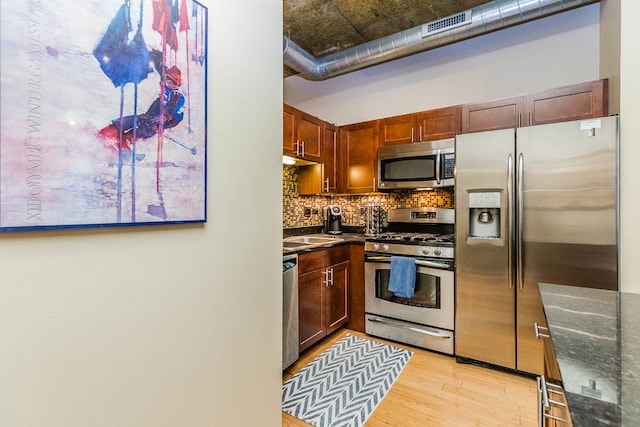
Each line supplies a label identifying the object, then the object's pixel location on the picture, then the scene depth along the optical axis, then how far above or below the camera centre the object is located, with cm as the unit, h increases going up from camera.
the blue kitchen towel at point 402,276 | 268 -56
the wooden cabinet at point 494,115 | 256 +86
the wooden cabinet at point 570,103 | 231 +87
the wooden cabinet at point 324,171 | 338 +48
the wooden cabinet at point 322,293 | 255 -72
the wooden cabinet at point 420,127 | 286 +86
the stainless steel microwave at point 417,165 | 278 +47
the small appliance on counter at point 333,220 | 374 -8
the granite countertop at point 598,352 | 54 -34
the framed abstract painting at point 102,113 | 76 +30
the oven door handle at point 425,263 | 259 -43
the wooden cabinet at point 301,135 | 280 +78
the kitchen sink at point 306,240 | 296 -27
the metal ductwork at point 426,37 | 241 +162
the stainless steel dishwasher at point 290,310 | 228 -74
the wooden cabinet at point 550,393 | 76 -52
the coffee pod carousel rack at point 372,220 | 346 -7
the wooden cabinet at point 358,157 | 330 +63
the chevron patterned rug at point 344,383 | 189 -122
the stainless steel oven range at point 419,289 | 260 -68
